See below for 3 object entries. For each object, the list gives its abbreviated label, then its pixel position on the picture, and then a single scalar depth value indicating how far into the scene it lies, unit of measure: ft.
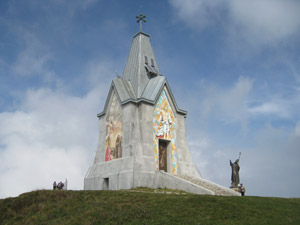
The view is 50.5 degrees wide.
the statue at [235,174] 76.98
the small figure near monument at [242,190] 67.10
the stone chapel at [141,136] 71.67
